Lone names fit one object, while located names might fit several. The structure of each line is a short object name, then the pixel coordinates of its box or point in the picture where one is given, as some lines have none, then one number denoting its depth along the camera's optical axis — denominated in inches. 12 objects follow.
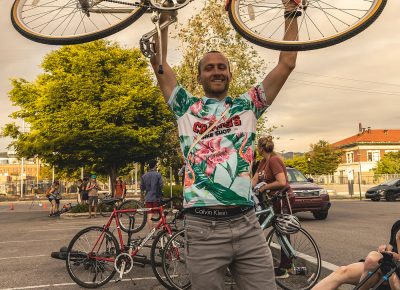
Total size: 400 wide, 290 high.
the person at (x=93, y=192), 742.5
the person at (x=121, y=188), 842.2
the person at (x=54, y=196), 821.0
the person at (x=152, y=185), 460.4
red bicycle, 238.2
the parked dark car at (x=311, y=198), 554.9
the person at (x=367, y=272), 135.9
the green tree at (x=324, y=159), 2888.8
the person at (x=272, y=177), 238.2
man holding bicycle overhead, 89.7
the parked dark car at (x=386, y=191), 1082.1
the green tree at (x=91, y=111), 953.5
